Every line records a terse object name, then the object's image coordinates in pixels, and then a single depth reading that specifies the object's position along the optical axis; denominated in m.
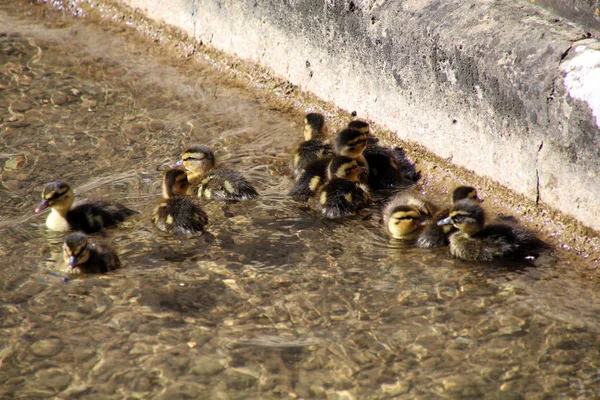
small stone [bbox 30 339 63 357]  7.52
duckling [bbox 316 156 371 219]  10.28
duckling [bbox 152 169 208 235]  9.81
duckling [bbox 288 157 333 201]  10.70
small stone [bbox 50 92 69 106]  13.61
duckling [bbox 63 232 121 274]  8.73
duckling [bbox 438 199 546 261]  9.03
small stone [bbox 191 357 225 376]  7.25
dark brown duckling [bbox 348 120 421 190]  11.11
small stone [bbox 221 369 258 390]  7.09
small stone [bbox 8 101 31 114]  13.27
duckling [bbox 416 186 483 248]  9.45
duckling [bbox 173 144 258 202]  10.73
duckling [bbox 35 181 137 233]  9.92
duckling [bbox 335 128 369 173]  10.97
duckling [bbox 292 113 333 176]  11.42
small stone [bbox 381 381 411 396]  6.98
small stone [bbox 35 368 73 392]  7.10
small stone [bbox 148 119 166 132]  12.88
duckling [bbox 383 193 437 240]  9.68
